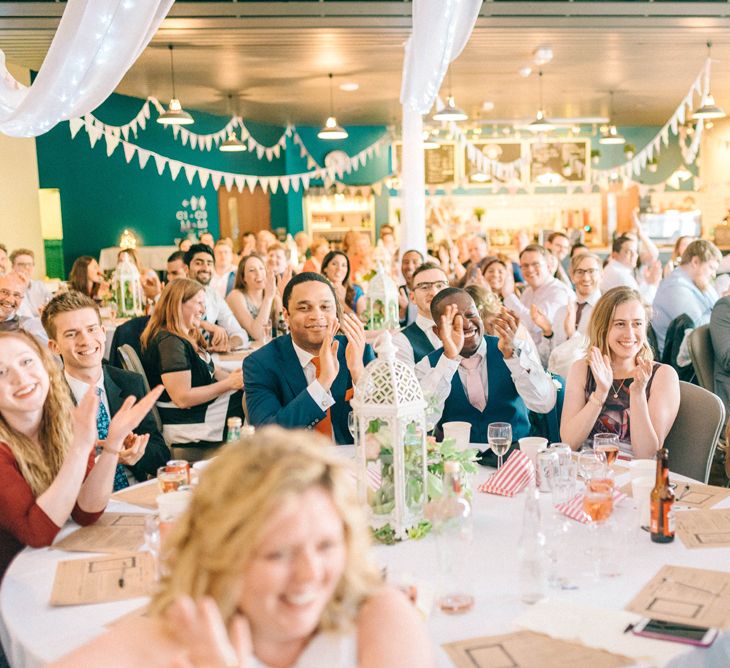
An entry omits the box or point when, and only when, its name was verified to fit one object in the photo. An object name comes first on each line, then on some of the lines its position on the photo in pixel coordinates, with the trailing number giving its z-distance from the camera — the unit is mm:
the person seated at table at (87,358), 2805
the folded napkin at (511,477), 2285
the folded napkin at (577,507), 2043
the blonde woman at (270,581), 1060
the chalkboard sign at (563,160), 14375
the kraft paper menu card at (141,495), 2328
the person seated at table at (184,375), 3670
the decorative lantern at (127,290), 6367
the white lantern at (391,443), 1943
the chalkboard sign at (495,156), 14188
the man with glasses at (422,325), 3773
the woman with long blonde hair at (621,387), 2732
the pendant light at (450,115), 7648
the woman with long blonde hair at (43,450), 1955
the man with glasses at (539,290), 5617
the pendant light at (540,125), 9040
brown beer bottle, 1901
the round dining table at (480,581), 1541
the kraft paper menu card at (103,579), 1703
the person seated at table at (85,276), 6645
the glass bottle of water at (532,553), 1649
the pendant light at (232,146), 10125
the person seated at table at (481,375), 3086
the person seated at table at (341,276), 6461
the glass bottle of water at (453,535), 1654
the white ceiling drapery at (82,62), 3182
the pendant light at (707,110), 7609
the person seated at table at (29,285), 6865
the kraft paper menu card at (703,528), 1913
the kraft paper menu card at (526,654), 1396
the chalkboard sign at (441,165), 14422
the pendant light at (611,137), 11086
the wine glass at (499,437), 2391
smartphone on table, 1458
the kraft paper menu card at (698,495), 2197
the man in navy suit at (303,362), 2930
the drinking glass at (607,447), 2368
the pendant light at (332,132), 9344
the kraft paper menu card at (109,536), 1987
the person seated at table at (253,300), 5777
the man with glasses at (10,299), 4984
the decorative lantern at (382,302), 5340
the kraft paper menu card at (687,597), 1541
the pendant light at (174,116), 7824
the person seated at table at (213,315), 5148
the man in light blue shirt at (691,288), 5508
